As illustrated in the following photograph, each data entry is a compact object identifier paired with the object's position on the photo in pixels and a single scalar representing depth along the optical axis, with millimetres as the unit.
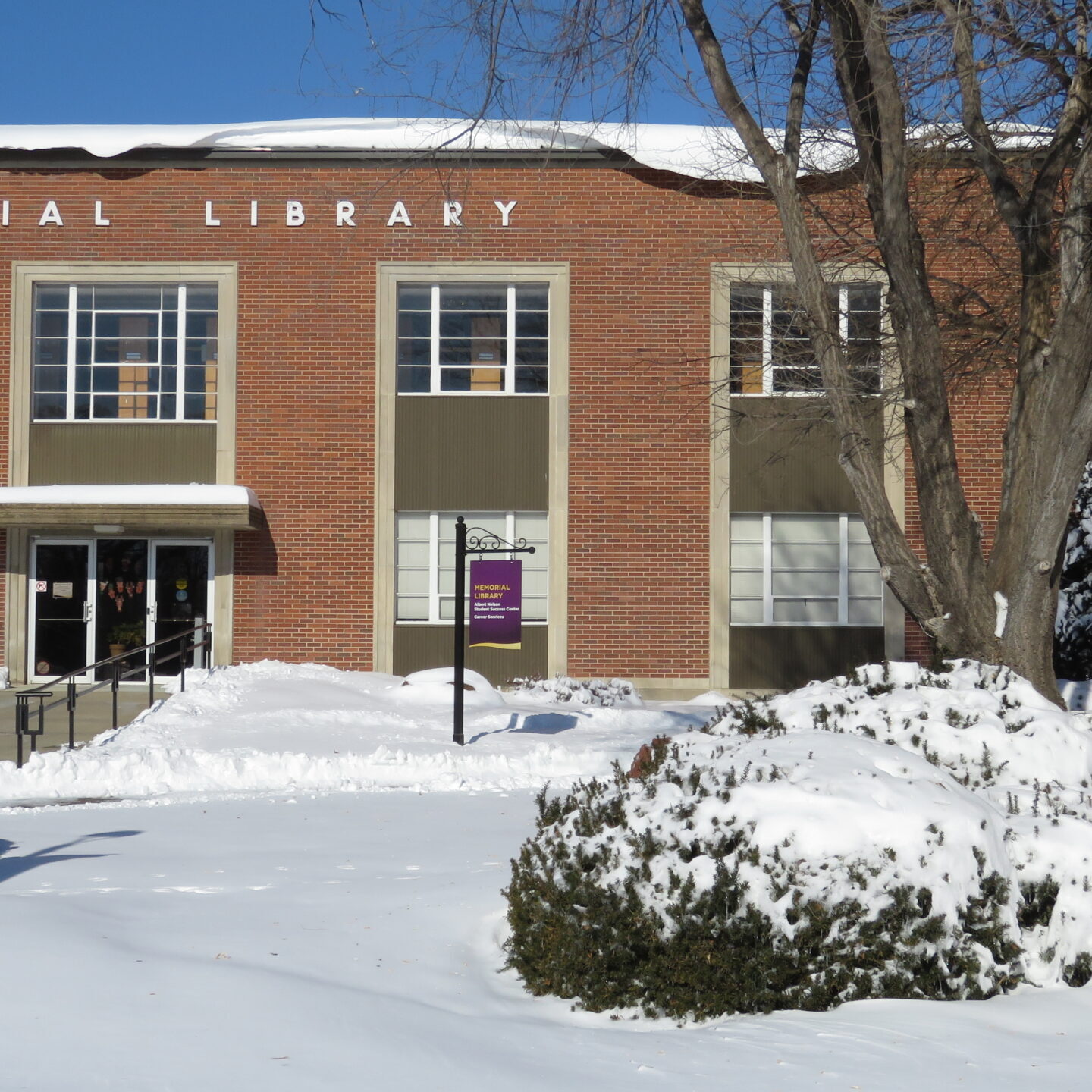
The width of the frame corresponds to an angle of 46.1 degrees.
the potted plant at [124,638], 20141
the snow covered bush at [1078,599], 16594
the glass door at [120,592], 20312
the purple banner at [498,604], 13977
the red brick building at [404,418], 20062
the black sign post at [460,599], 13938
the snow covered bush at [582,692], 18203
